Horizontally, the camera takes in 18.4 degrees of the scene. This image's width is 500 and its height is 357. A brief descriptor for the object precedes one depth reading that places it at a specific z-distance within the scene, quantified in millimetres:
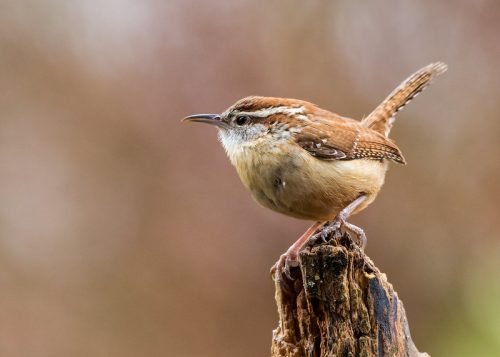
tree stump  6547
